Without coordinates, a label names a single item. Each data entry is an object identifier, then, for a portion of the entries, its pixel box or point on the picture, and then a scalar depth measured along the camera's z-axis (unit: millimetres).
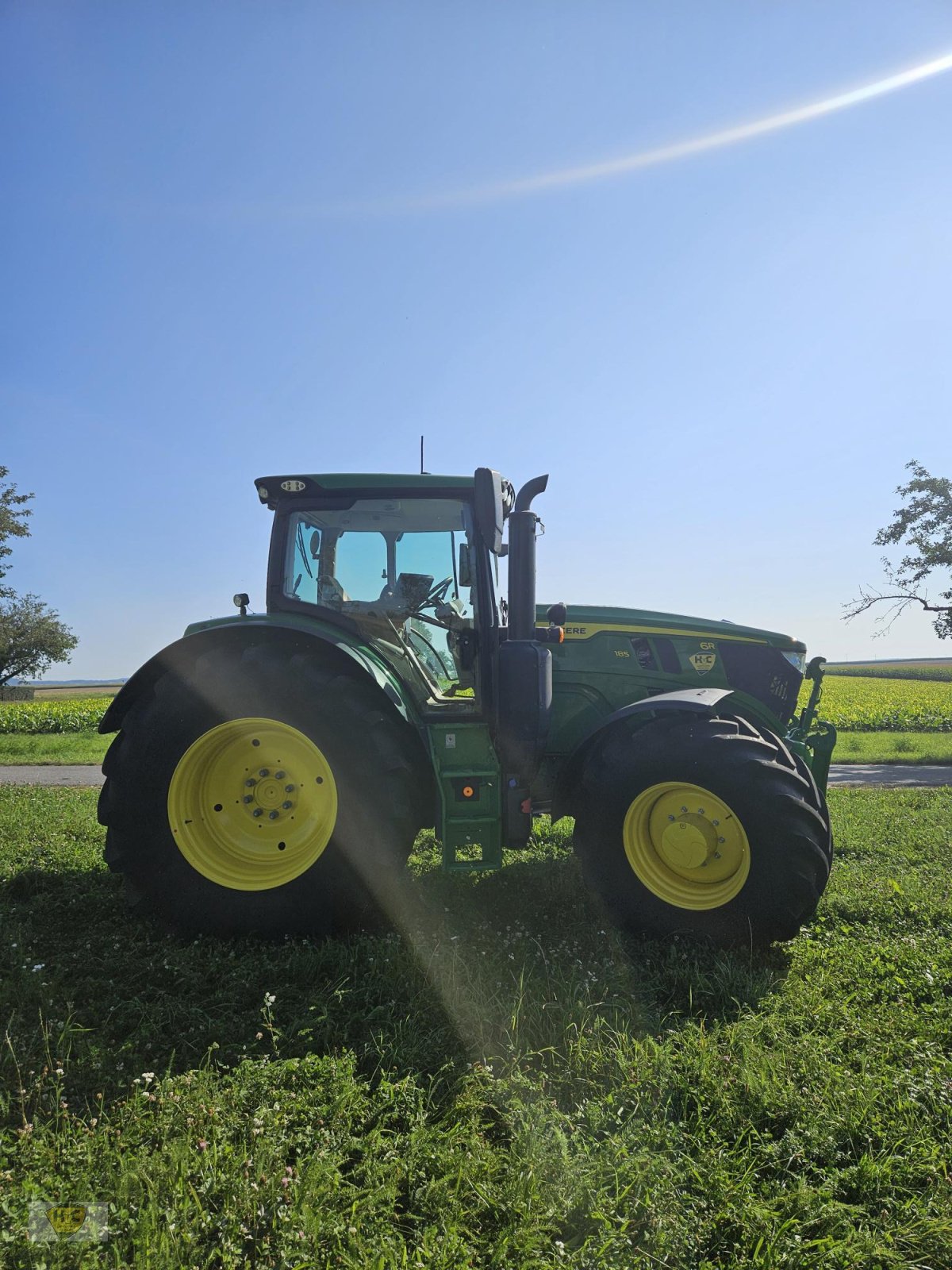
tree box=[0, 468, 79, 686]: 36625
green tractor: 3156
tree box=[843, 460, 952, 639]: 21531
